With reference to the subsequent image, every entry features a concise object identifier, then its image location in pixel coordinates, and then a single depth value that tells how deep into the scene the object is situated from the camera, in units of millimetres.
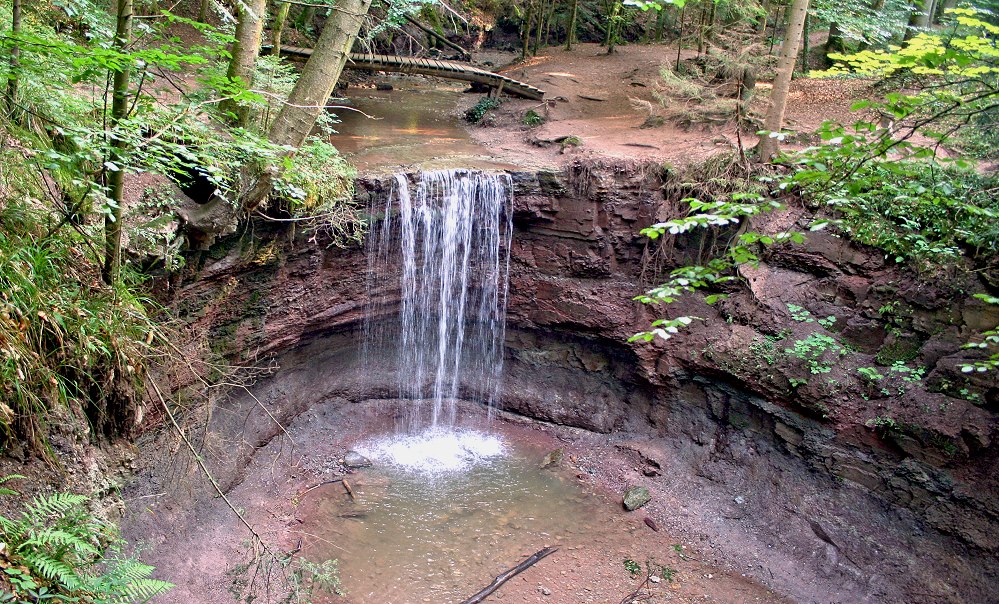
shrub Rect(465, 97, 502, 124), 14572
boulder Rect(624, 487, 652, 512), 9070
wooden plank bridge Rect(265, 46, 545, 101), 13336
